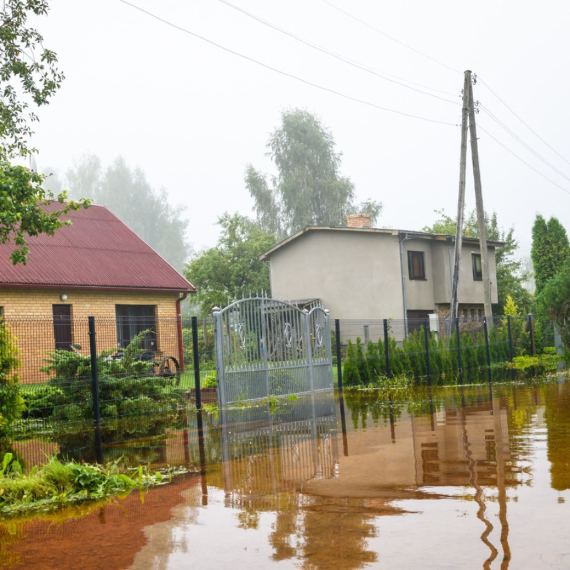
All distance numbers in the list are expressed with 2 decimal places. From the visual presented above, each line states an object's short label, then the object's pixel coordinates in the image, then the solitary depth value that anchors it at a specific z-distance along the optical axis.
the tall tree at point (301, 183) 68.56
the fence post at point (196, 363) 16.69
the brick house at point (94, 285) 23.94
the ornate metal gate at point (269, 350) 17.38
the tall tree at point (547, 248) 36.22
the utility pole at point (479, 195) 28.61
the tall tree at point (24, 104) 16.83
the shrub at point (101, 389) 14.98
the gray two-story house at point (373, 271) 37.97
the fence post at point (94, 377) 14.76
